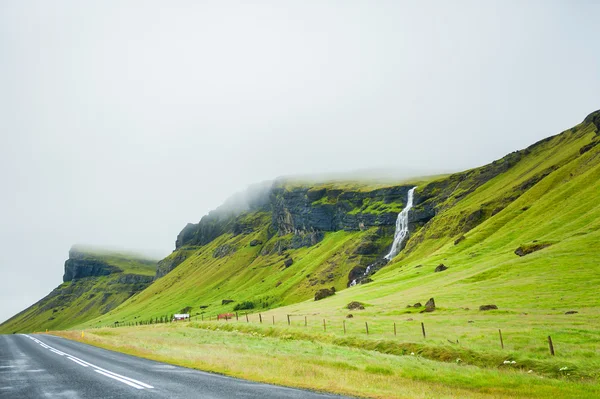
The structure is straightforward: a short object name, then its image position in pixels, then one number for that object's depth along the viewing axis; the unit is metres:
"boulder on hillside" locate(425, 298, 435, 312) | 69.88
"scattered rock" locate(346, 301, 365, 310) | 87.94
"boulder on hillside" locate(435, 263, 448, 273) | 112.56
